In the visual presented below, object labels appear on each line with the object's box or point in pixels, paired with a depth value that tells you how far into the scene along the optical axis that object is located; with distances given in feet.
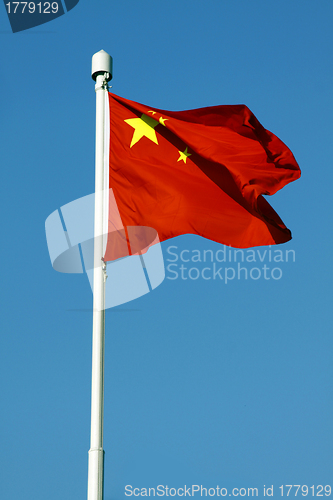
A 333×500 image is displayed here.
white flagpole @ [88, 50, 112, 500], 58.18
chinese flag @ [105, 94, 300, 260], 74.64
